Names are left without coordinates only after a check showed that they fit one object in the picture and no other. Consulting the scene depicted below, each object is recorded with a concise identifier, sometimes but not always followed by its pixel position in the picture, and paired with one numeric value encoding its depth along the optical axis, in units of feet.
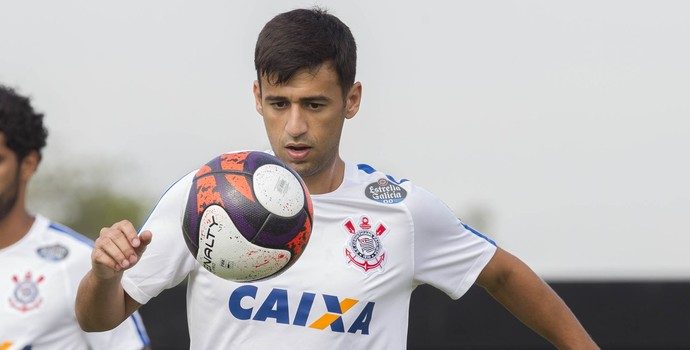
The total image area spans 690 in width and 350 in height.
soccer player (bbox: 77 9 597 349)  36.68
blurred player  49.78
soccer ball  32.40
